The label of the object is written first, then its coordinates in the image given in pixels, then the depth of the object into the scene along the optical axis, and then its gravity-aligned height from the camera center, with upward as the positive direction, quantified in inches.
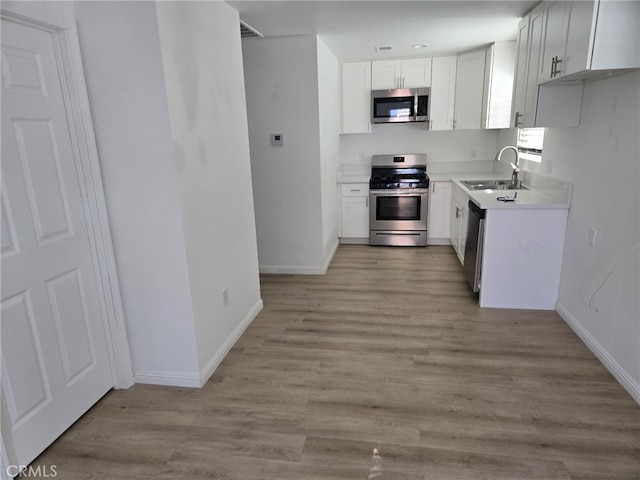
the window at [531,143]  157.6 -5.7
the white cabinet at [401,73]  205.6 +29.3
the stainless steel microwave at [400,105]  208.5 +13.9
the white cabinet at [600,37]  88.5 +19.6
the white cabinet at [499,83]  176.7 +20.1
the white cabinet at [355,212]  214.5 -39.9
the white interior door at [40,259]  71.8 -21.7
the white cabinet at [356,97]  211.5 +18.7
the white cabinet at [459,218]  170.3 -37.9
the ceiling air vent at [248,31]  142.0 +37.7
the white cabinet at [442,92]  203.0 +19.4
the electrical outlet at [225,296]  113.6 -42.6
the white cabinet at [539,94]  122.7 +10.1
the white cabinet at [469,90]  194.4 +19.5
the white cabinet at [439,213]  208.5 -40.4
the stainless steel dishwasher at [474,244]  139.5 -39.2
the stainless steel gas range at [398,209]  209.0 -38.0
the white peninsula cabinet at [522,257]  132.4 -40.8
